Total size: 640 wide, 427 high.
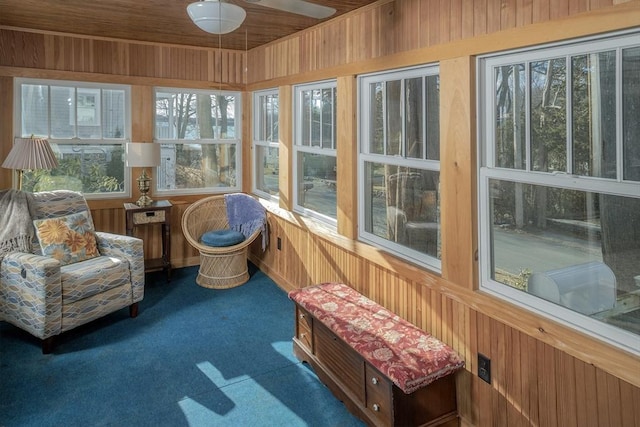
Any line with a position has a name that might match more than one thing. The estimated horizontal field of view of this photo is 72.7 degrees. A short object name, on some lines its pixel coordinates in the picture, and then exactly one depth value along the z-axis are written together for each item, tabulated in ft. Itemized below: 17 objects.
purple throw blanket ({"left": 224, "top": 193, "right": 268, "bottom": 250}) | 15.13
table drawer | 14.39
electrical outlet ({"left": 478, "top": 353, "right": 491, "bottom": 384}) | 7.01
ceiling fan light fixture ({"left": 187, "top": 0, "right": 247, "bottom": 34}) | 6.28
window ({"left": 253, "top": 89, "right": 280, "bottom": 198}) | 15.64
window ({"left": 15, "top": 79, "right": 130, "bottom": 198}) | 14.10
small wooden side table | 14.33
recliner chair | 9.95
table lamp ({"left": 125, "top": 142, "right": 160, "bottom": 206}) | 14.39
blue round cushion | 14.48
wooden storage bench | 6.88
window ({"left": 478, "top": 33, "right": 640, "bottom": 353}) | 5.33
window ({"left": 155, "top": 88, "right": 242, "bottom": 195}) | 16.26
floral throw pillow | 11.50
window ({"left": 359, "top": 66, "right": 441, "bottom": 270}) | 8.51
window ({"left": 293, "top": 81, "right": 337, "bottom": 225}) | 12.21
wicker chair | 14.47
